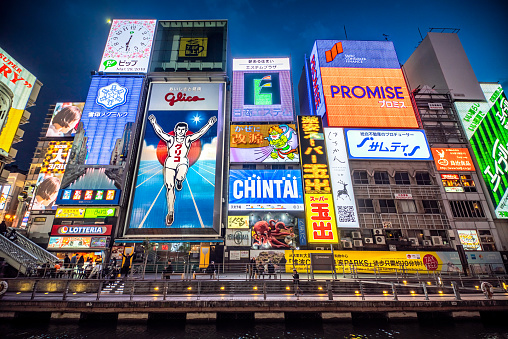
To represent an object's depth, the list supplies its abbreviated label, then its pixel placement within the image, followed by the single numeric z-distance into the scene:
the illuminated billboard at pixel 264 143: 31.73
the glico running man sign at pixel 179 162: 29.16
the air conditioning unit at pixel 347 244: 27.66
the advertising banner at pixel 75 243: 27.11
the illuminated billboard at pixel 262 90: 34.97
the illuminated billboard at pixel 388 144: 31.85
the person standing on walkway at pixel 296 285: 14.32
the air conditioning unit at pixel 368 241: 27.64
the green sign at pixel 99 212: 28.42
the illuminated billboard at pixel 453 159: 32.34
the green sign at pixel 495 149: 31.50
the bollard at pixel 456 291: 13.37
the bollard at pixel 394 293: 13.19
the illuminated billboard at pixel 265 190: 28.98
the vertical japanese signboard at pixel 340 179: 28.09
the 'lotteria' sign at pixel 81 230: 27.52
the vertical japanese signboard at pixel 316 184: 27.24
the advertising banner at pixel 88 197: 28.64
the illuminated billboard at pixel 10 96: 22.12
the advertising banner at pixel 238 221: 28.55
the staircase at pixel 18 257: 18.31
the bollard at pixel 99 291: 13.06
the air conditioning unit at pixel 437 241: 27.86
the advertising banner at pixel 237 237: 27.98
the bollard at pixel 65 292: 12.71
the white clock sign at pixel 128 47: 36.59
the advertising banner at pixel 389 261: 25.59
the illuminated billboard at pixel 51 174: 42.50
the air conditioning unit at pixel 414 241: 27.70
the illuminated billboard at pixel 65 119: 46.69
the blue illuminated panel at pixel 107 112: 31.19
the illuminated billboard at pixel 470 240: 28.77
